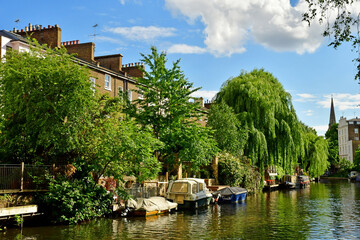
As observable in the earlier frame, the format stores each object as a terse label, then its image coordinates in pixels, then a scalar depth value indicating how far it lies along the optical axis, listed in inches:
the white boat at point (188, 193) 1153.4
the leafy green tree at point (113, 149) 919.0
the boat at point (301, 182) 2448.3
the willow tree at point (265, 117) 1754.4
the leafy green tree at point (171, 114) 1254.3
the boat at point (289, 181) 2327.8
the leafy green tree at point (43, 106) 888.3
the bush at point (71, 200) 833.5
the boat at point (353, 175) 3481.8
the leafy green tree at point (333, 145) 4313.2
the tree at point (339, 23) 425.1
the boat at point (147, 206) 974.3
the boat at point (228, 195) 1379.2
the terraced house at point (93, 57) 1192.3
